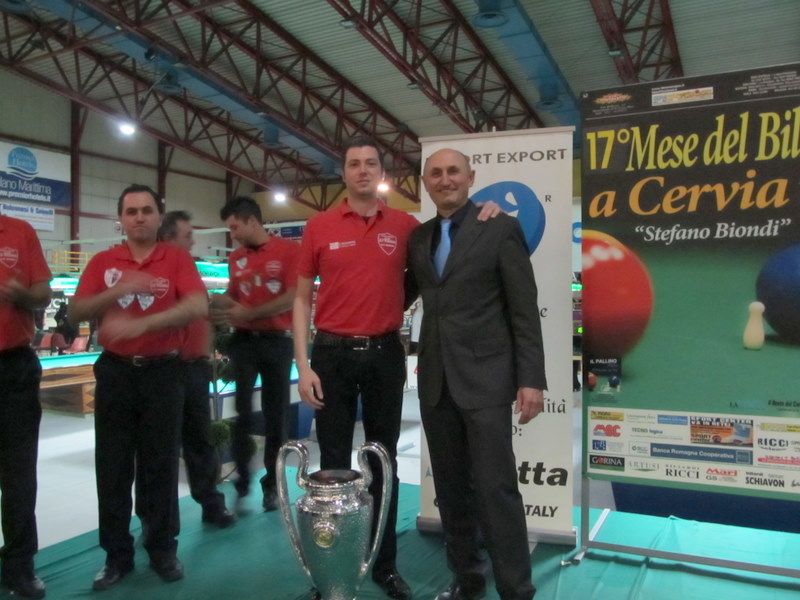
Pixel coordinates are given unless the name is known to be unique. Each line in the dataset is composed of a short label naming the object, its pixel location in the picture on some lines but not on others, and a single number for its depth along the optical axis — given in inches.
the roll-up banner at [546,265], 108.1
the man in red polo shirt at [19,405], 91.0
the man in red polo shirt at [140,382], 93.2
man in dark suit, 80.0
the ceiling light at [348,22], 324.8
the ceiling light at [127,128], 487.5
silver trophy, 79.0
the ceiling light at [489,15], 297.7
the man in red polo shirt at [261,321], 126.3
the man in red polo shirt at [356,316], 87.0
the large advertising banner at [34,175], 579.8
